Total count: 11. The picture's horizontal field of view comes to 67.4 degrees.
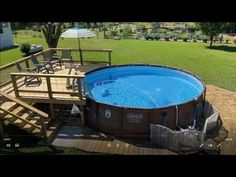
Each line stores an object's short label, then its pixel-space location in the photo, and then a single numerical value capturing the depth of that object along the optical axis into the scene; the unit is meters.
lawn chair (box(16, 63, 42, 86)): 7.59
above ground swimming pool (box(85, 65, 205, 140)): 6.37
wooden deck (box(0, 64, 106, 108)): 6.71
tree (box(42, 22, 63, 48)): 12.85
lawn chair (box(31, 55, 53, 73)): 8.33
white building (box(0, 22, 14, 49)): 18.76
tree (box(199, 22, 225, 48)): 16.69
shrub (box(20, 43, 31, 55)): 14.61
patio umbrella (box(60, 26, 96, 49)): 8.94
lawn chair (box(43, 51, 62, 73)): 9.44
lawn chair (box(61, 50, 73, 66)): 9.89
